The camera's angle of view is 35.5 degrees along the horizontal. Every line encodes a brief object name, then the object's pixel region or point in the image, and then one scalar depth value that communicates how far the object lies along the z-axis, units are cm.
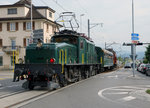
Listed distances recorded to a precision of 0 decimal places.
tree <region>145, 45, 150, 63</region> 6909
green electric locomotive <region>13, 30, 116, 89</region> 1205
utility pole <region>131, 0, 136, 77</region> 2654
